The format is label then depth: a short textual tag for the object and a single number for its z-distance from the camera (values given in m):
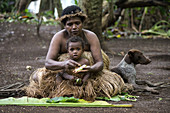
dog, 4.34
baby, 3.57
